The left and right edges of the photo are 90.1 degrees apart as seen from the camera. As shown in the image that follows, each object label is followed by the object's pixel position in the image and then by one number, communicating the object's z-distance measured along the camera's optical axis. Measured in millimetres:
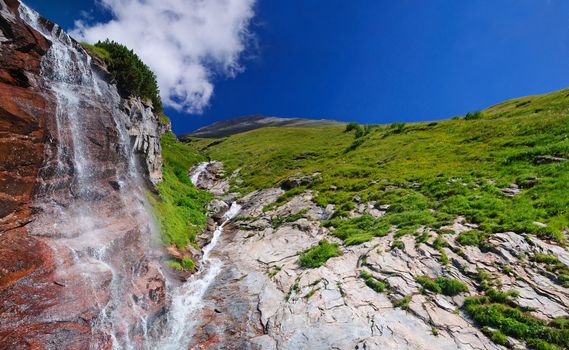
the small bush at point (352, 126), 80275
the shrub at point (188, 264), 21359
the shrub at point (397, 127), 54909
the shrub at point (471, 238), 16438
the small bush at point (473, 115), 51088
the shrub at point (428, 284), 14312
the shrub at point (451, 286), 13930
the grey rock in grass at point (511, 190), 20777
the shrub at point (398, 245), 17906
